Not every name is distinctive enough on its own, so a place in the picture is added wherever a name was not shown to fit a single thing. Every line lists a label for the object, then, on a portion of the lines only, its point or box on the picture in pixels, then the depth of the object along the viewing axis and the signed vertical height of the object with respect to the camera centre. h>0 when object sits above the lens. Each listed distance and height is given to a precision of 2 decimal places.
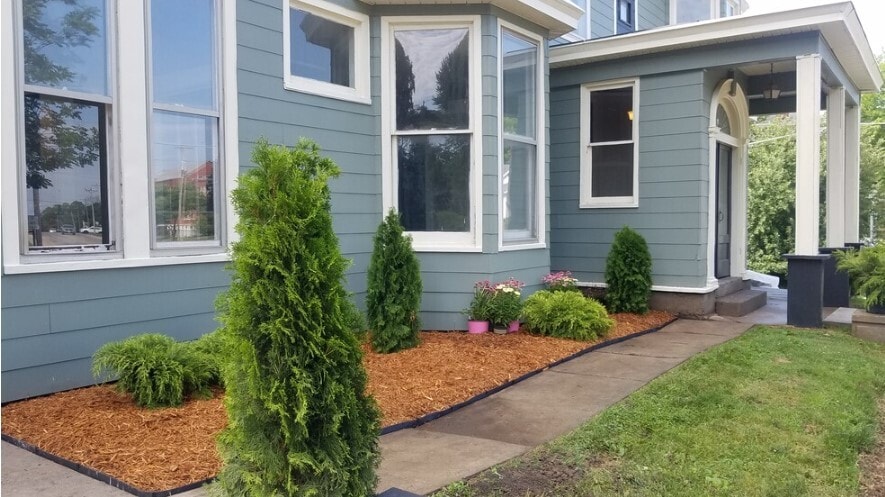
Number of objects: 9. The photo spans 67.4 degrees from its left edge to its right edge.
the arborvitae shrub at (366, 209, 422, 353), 6.01 -0.61
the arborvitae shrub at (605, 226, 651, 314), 8.07 -0.59
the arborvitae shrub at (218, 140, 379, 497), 2.44 -0.48
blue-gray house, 4.53 +0.85
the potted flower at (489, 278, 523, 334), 6.69 -0.85
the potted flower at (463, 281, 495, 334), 6.75 -0.86
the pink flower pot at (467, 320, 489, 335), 6.79 -1.06
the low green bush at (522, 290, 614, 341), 6.69 -0.96
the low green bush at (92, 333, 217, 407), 4.18 -0.93
